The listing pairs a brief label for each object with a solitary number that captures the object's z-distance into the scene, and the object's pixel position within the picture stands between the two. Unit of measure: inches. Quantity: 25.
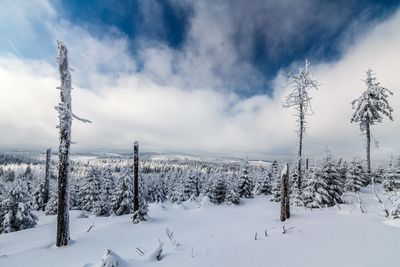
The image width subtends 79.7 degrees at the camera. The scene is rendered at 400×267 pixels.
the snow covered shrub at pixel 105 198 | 1180.3
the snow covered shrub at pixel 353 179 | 926.9
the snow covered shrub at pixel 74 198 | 1635.5
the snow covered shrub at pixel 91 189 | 1395.2
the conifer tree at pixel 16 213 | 677.9
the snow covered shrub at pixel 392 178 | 807.0
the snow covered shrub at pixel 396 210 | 367.5
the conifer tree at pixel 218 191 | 1226.4
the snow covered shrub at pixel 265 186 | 1594.5
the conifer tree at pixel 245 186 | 1348.4
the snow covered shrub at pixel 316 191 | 733.9
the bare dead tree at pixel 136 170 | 643.5
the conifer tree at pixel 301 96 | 847.1
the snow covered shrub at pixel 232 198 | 1126.4
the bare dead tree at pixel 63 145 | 390.6
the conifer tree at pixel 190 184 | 2041.6
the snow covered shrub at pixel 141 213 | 598.2
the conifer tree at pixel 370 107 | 1004.6
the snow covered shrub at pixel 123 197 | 1084.5
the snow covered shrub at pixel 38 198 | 1258.6
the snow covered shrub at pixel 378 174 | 1133.5
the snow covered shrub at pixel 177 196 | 1832.9
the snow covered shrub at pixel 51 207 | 1061.3
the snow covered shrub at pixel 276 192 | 1134.4
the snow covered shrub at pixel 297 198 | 781.2
